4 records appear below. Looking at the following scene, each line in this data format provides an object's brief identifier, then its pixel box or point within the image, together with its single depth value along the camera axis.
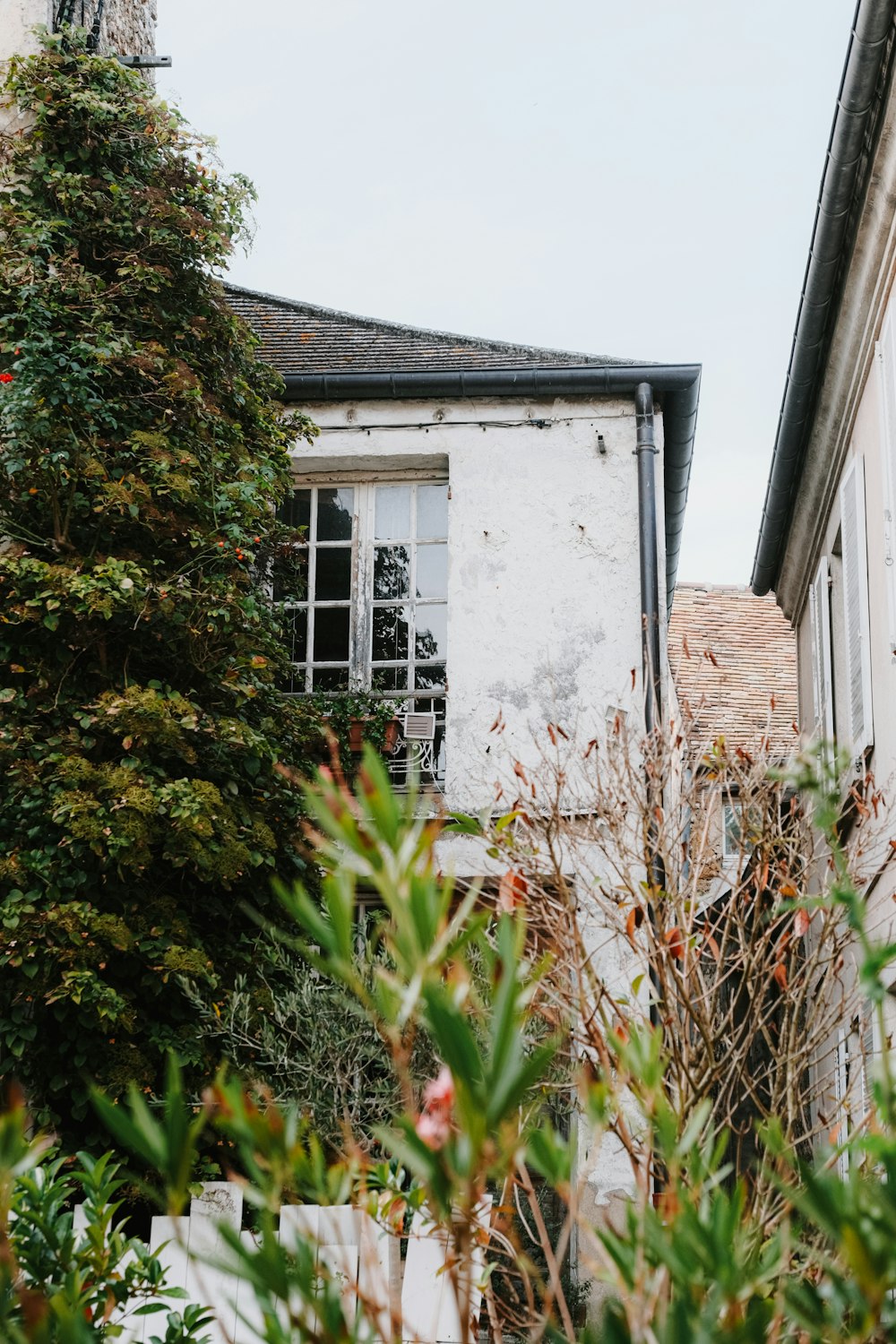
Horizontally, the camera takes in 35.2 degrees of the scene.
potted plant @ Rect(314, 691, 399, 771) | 8.59
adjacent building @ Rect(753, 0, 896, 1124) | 5.86
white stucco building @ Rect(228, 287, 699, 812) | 8.73
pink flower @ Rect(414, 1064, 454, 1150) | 1.54
